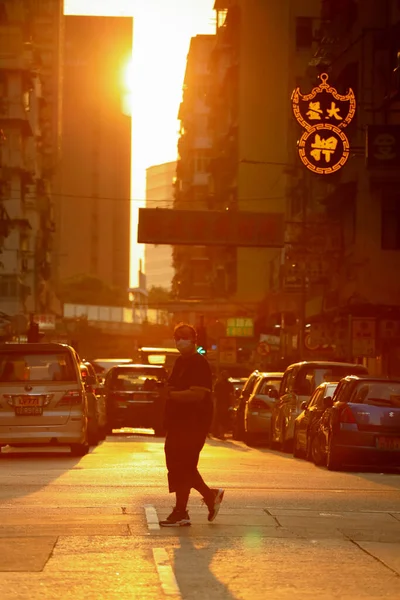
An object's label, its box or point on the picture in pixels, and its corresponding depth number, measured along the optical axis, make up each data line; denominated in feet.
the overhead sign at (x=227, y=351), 204.68
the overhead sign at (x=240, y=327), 275.80
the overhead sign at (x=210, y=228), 184.85
